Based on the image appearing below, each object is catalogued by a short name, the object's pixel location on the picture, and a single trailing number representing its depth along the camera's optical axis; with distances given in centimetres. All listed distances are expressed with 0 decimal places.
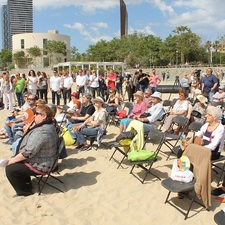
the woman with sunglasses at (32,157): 448
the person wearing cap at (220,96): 908
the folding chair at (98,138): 658
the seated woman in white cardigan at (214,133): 454
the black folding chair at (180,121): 602
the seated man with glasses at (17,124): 693
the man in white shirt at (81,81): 1391
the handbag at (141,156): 483
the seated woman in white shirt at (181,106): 695
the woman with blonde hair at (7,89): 1281
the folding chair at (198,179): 392
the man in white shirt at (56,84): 1272
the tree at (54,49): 8088
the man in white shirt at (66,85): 1285
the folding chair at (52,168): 471
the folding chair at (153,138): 485
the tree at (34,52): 8112
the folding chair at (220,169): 465
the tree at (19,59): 8261
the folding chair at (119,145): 559
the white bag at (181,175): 396
